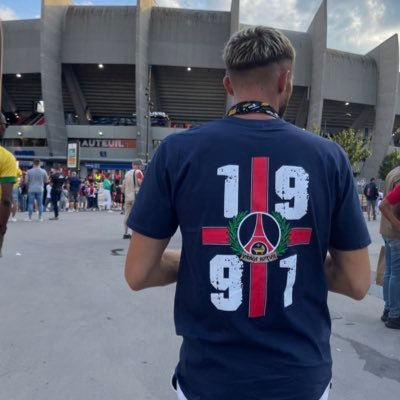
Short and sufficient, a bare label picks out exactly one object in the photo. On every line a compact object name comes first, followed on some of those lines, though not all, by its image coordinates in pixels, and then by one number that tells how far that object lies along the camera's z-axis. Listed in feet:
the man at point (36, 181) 44.62
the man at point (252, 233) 4.06
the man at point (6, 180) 14.42
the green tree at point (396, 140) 177.32
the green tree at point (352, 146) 127.65
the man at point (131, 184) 33.04
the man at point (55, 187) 49.37
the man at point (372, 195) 63.87
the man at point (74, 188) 66.98
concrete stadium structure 125.08
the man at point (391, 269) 14.74
